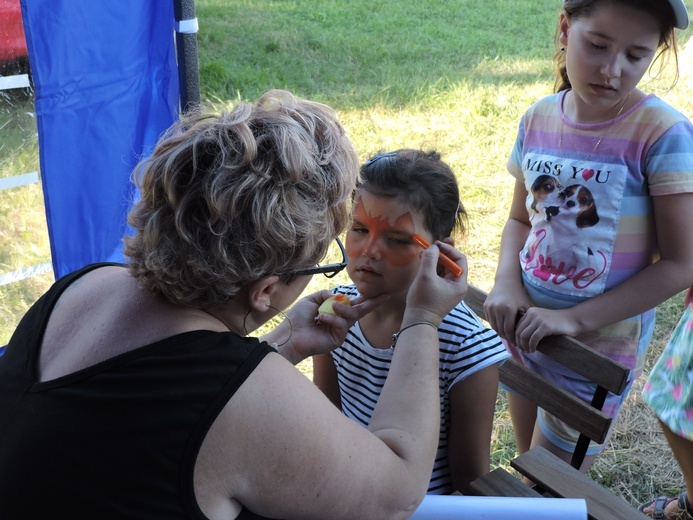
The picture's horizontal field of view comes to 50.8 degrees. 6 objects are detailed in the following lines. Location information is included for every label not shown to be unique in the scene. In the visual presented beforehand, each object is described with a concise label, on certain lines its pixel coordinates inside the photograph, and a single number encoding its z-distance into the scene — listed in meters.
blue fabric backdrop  2.22
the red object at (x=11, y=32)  2.08
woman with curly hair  1.02
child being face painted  1.53
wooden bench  1.36
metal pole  2.45
